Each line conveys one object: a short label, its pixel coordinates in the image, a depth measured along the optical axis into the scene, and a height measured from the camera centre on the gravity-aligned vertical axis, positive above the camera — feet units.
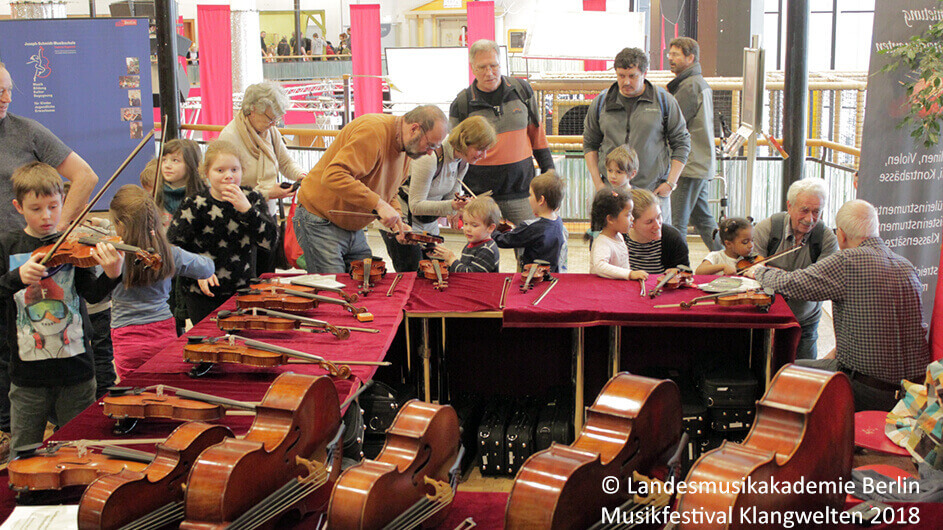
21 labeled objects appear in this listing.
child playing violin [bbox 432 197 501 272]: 12.26 -1.87
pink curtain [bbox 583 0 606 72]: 38.32 +4.65
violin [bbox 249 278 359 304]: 10.74 -2.12
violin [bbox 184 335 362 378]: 8.24 -2.29
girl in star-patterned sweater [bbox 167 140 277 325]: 11.23 -1.43
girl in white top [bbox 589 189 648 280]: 11.99 -1.63
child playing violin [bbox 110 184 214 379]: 9.98 -2.03
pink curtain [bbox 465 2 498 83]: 30.86 +3.36
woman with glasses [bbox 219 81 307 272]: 13.48 -0.29
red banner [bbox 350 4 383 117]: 29.53 +2.03
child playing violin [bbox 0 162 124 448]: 9.15 -2.13
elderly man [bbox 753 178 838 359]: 11.94 -1.84
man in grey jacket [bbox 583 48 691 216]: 15.11 -0.25
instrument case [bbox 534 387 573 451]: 11.13 -4.02
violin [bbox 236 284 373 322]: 10.11 -2.15
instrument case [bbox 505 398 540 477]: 11.11 -4.21
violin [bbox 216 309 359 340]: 9.44 -2.23
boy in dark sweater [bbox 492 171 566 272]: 12.62 -1.69
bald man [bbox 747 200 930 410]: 10.20 -2.33
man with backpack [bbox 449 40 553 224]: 14.46 -0.20
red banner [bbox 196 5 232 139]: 26.96 +1.81
